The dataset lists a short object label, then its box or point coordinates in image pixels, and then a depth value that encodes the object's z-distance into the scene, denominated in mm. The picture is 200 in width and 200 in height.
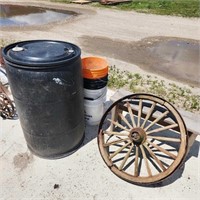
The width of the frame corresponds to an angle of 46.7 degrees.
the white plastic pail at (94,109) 3754
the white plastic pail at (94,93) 3613
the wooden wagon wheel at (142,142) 2873
